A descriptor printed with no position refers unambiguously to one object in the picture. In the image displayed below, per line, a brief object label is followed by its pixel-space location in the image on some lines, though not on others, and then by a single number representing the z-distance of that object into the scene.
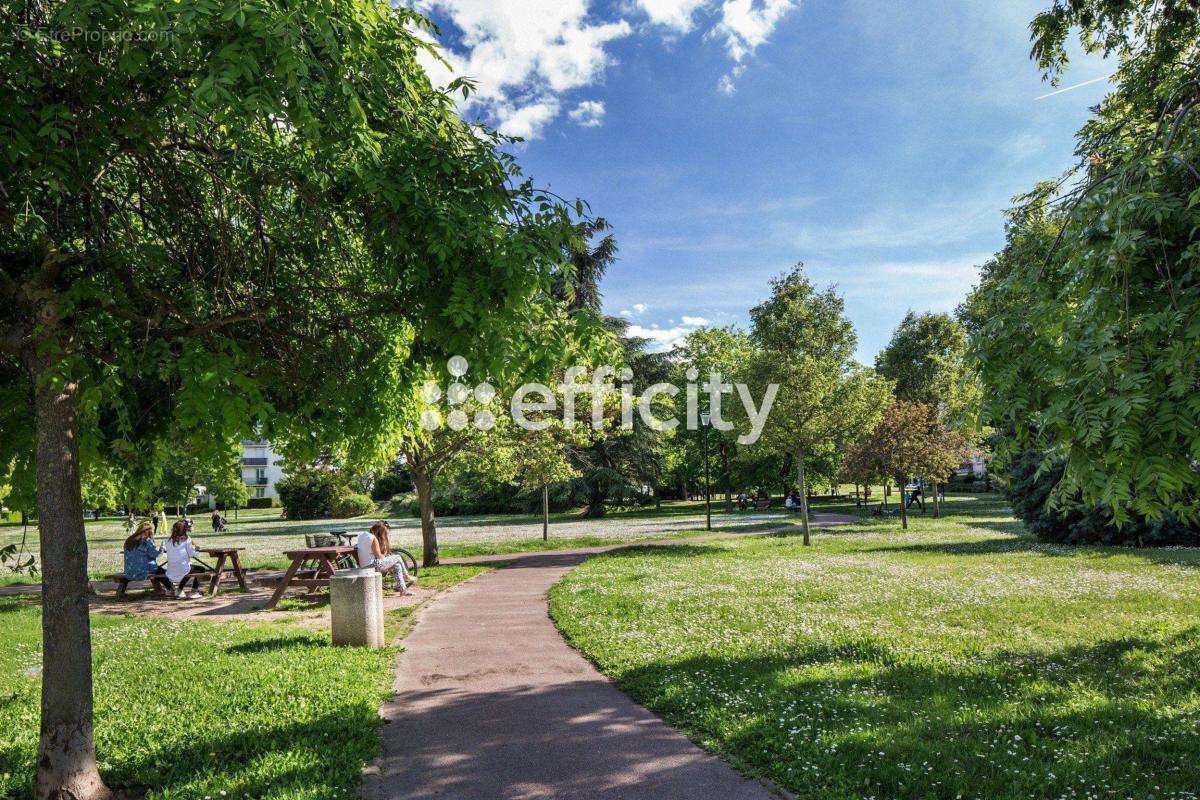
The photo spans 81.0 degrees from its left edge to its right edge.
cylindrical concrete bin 8.85
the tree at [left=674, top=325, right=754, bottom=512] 37.28
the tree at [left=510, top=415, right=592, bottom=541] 20.59
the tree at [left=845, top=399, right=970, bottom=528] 28.08
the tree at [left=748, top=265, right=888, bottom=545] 23.20
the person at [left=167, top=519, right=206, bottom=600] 13.89
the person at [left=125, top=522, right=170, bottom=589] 14.54
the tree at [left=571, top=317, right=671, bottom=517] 42.00
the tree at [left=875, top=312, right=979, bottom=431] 41.88
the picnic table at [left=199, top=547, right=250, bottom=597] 14.36
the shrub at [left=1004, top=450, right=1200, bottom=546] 19.20
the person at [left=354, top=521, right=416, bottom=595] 12.50
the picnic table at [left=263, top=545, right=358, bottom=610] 12.60
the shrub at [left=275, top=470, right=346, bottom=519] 53.72
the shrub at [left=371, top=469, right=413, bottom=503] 60.91
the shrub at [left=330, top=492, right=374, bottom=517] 54.84
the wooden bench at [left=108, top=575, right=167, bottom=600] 14.33
